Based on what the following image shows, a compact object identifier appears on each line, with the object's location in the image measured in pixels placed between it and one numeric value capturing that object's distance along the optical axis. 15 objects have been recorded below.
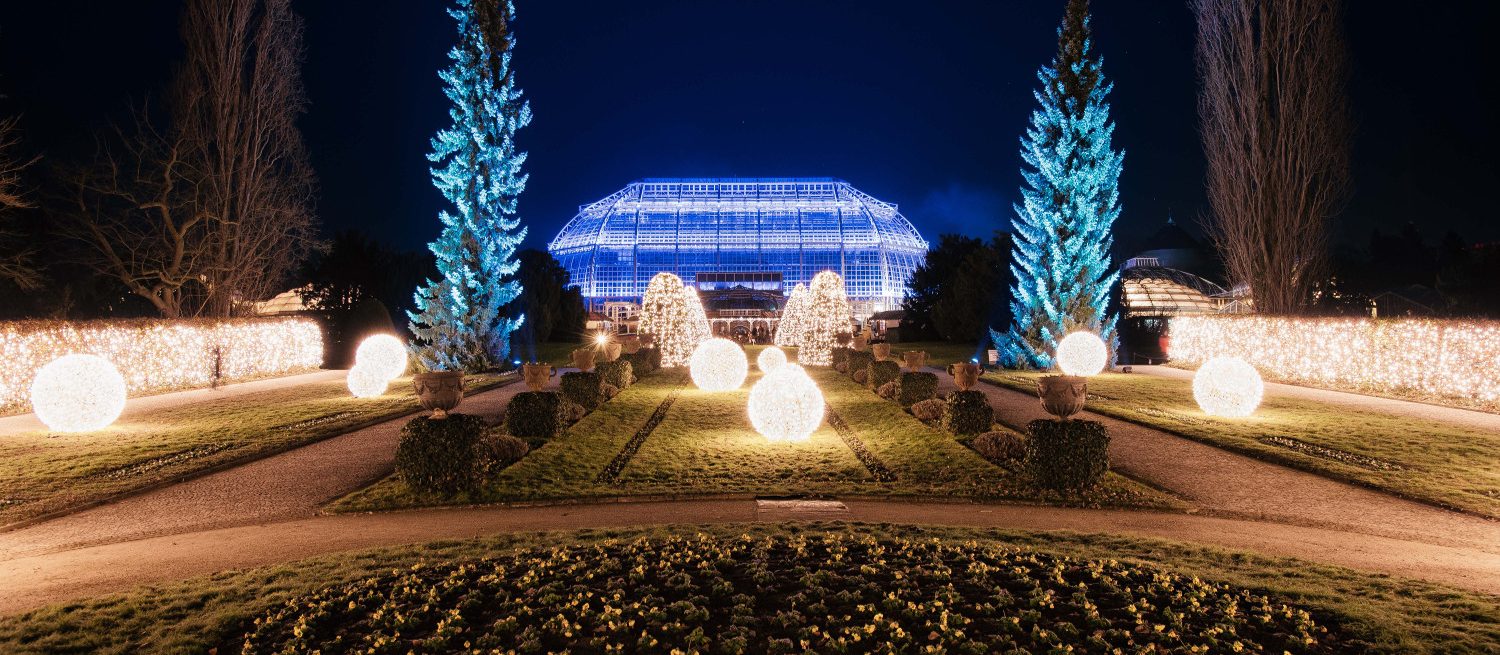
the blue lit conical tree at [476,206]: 30.27
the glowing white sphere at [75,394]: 14.45
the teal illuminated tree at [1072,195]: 31.38
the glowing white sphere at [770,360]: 25.94
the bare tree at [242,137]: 28.42
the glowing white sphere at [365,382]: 21.50
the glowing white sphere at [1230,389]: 16.48
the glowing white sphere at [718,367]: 22.56
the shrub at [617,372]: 20.62
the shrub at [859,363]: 24.62
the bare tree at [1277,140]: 27.20
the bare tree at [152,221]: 27.72
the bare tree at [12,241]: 22.67
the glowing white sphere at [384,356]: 22.22
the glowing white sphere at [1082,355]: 29.70
